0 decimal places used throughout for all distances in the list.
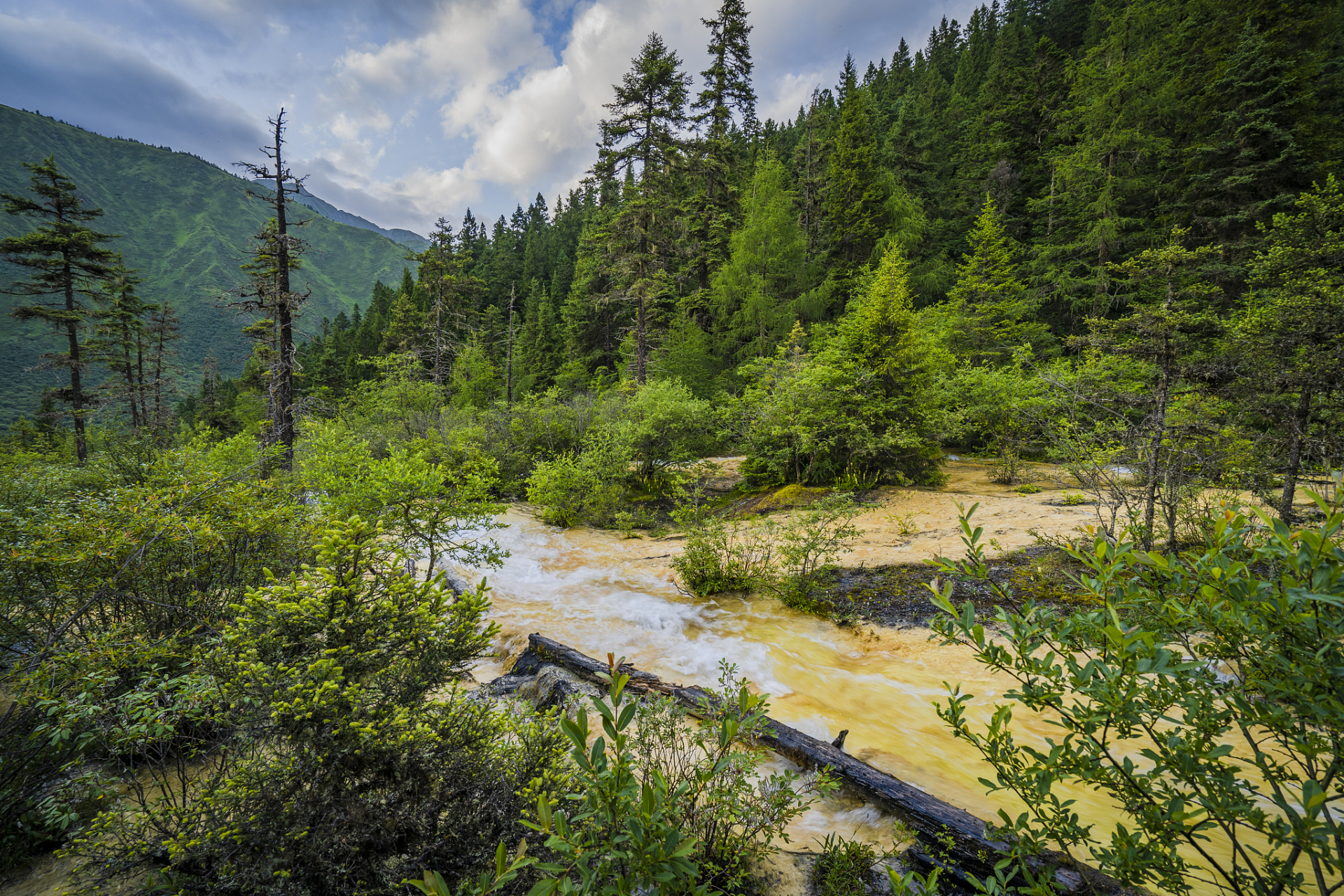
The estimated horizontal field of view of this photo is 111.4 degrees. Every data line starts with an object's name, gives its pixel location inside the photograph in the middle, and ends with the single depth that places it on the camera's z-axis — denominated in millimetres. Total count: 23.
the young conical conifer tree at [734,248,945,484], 10922
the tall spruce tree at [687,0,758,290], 21688
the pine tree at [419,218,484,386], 23561
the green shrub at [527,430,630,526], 11875
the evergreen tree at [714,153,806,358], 19125
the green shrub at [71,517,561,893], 2047
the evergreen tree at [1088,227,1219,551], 5574
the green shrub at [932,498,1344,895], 1091
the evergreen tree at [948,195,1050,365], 17188
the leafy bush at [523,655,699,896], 1257
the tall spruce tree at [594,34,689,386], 18938
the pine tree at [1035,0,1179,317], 17156
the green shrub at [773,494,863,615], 6926
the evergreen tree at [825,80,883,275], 21469
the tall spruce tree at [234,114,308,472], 11125
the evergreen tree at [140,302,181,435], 21875
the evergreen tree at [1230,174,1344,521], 5688
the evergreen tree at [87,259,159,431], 20203
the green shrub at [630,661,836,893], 2242
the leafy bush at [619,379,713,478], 13977
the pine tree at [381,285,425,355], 32931
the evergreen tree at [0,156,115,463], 15375
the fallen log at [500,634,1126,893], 2408
